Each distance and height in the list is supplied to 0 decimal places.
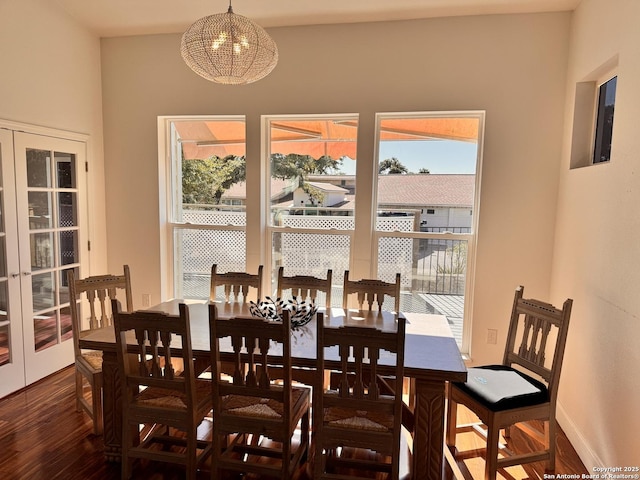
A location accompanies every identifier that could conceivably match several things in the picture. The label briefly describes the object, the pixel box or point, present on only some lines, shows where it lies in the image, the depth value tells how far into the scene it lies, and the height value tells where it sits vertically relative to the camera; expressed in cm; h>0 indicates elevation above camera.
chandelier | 205 +82
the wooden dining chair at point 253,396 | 193 -93
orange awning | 344 +67
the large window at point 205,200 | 382 +7
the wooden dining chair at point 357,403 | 182 -90
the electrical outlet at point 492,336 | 343 -101
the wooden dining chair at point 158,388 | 201 -93
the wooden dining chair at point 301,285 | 304 -56
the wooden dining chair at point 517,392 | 216 -97
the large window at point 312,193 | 362 +16
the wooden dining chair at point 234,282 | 316 -57
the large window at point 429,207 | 344 +5
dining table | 204 -76
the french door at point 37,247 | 308 -36
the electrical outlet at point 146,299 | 399 -91
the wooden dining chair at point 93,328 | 257 -90
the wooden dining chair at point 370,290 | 292 -56
